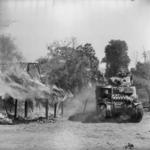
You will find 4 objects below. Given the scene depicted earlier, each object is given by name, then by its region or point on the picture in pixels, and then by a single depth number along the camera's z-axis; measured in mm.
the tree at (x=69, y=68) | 30455
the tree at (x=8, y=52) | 19109
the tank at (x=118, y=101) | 19984
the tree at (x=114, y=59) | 43162
